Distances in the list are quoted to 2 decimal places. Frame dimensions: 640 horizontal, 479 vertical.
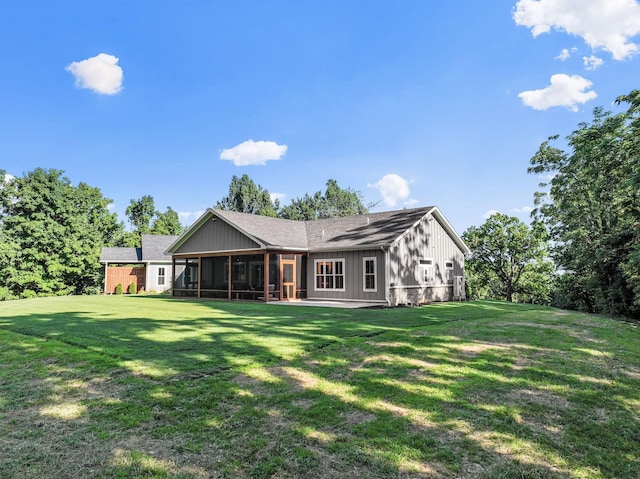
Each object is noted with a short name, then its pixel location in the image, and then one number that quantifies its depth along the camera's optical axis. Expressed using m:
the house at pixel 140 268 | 29.25
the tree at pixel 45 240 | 26.70
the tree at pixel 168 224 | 48.88
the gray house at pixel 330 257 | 16.73
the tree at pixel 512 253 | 28.11
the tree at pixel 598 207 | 16.03
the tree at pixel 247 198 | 54.94
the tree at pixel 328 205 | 54.34
